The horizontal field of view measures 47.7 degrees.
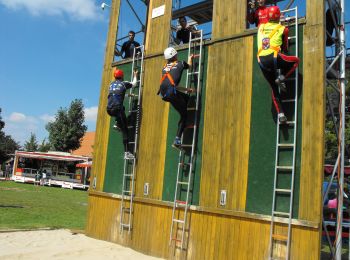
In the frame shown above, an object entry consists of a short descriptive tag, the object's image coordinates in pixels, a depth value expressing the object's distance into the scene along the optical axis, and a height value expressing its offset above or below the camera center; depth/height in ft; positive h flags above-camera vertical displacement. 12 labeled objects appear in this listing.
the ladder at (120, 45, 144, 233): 33.59 +1.19
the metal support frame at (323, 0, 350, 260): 23.66 +6.28
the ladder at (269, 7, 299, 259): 23.12 +0.02
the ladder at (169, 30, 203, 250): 28.89 +1.06
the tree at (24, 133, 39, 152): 219.59 +11.09
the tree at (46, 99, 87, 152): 174.19 +16.72
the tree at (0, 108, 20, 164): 215.00 +10.68
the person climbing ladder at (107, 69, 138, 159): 33.86 +5.81
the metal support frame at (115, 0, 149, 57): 39.37 +16.22
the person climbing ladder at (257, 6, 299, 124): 23.61 +7.61
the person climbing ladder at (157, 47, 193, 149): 28.76 +6.44
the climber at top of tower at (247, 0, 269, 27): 27.09 +12.26
